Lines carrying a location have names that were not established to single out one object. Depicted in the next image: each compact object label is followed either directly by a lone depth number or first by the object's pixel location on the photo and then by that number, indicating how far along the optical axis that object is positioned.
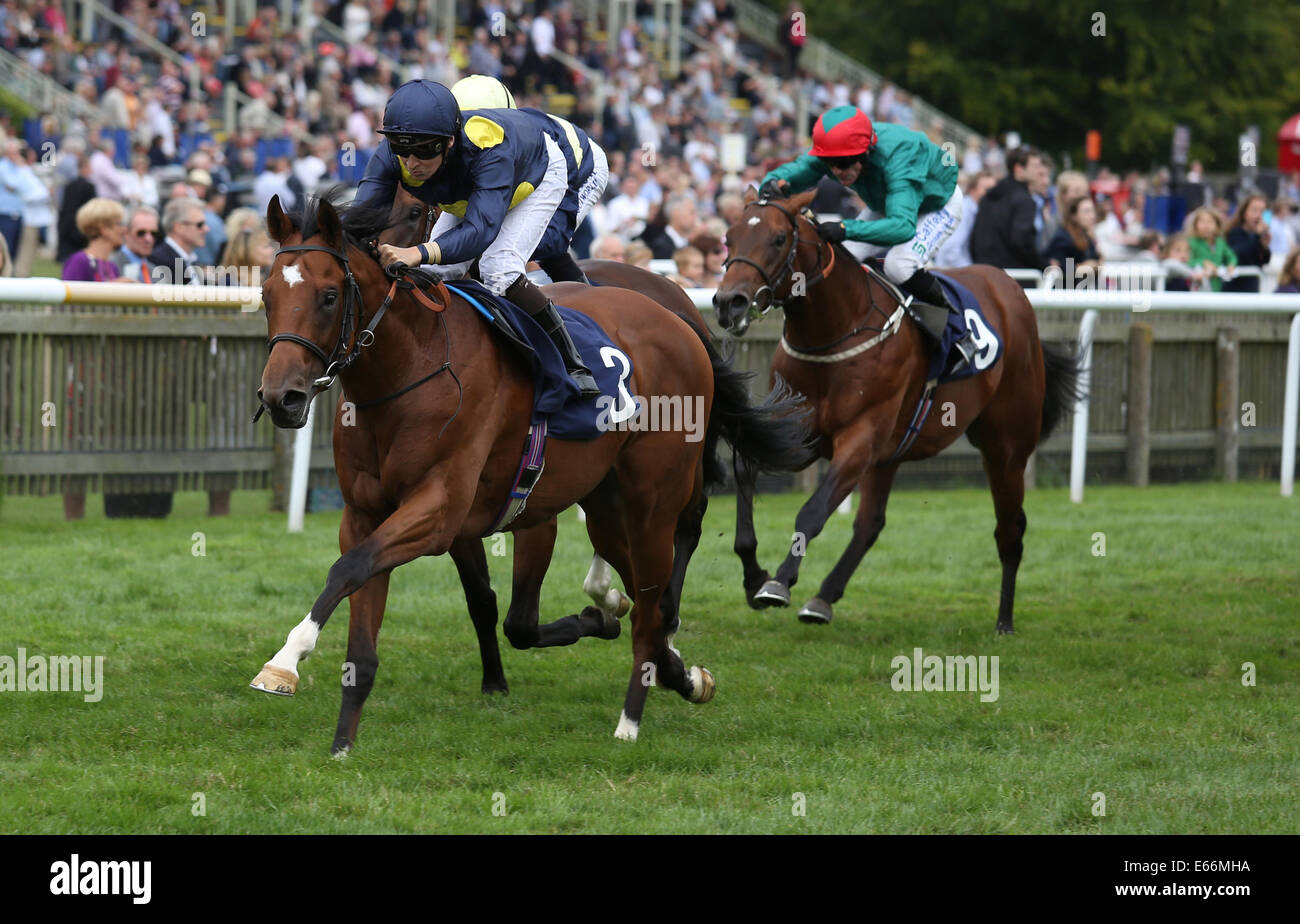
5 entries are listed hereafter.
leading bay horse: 9.55
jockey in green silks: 14.89
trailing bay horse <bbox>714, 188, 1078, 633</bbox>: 14.13
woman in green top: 28.37
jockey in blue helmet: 10.20
